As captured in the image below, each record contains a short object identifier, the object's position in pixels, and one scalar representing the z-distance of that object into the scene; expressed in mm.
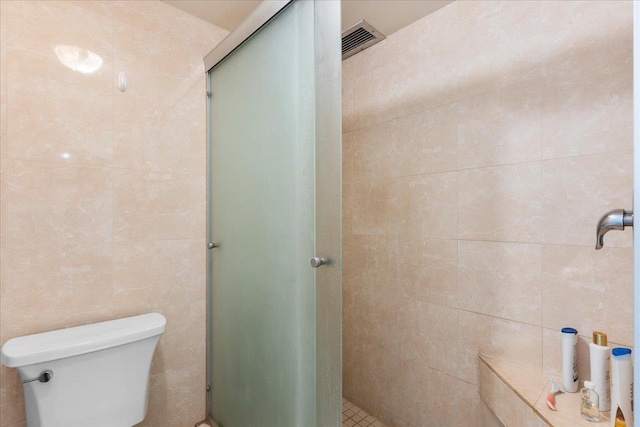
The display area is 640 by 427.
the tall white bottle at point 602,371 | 997
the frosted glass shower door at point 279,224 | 935
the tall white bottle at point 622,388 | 886
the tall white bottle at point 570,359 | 1084
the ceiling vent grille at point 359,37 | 1659
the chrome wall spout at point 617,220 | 531
